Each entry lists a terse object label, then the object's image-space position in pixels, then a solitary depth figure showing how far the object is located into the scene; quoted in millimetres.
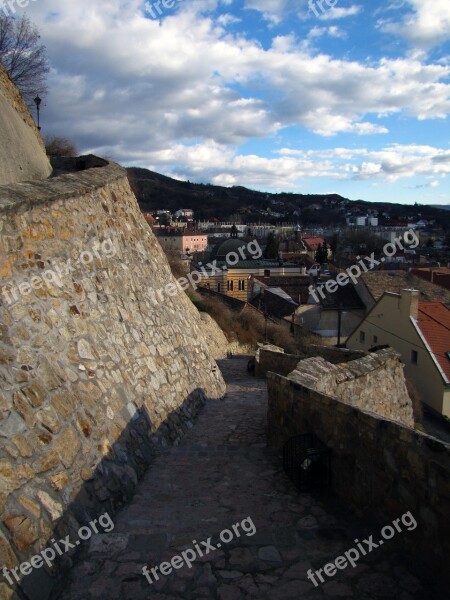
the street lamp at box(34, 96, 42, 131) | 13520
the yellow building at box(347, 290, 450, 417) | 18984
